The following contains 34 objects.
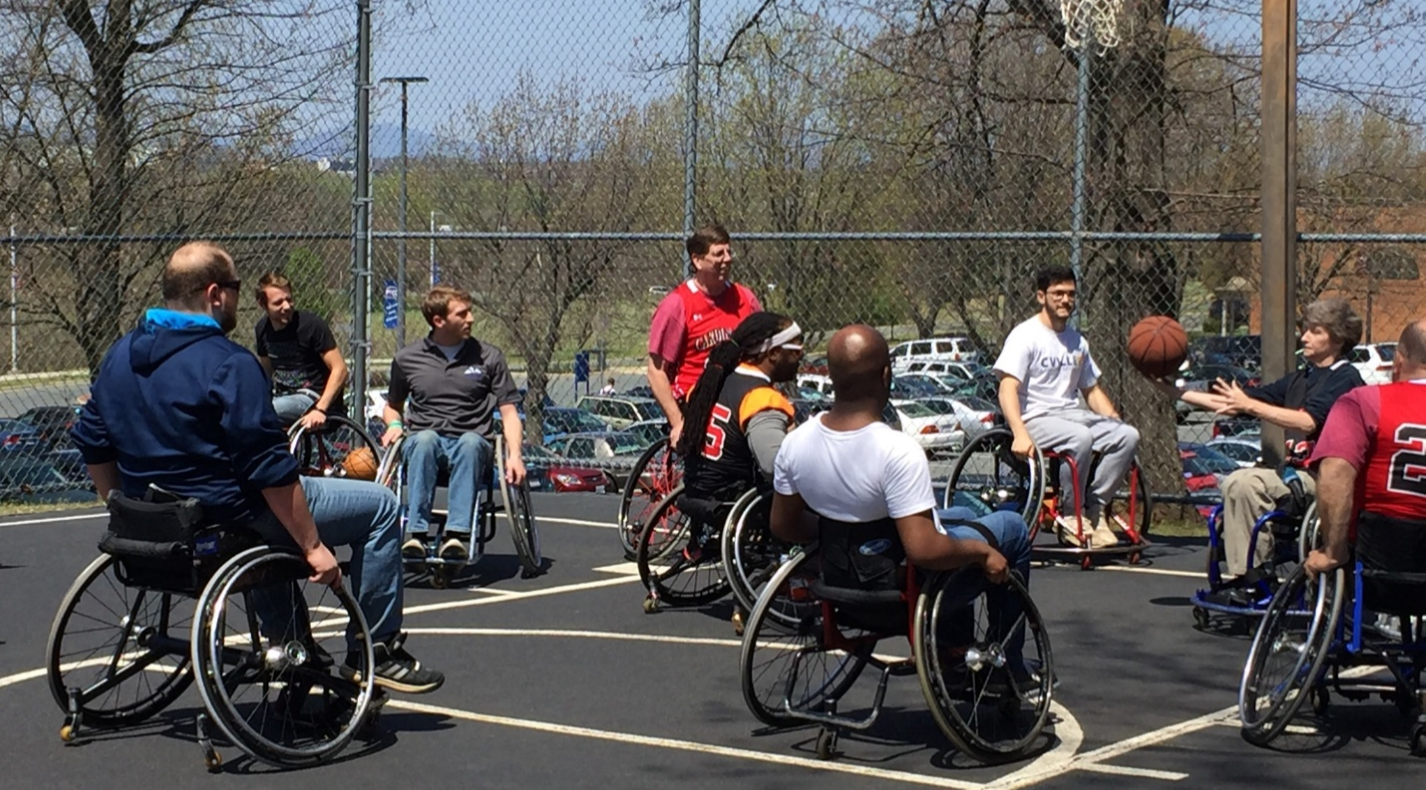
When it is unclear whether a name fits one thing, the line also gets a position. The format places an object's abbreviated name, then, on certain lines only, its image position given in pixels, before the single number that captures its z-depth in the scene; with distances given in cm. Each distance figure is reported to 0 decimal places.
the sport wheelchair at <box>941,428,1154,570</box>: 917
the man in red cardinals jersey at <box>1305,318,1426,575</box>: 569
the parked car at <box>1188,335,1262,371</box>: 1198
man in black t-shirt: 1080
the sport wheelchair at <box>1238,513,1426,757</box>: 570
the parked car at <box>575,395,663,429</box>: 1579
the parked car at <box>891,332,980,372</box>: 1251
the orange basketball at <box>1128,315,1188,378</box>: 826
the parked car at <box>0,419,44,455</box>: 1284
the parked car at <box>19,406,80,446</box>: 1314
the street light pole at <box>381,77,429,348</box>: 1365
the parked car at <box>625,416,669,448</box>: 1288
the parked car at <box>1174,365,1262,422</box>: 1182
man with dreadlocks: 771
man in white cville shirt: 945
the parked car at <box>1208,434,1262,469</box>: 1337
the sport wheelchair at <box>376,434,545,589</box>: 901
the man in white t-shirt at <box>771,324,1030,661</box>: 534
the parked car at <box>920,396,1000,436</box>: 1191
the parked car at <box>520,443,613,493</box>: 1327
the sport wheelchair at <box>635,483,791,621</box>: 758
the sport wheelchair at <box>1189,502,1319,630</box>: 730
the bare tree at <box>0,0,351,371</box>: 1489
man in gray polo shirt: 902
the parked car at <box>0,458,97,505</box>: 1267
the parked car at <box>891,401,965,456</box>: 1211
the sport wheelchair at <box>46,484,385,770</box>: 530
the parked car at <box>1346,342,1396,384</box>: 1098
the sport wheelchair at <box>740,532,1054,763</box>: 541
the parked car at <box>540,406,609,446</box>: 1561
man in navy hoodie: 537
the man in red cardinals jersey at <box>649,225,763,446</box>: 919
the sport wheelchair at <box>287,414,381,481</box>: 1061
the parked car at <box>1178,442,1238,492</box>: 1299
